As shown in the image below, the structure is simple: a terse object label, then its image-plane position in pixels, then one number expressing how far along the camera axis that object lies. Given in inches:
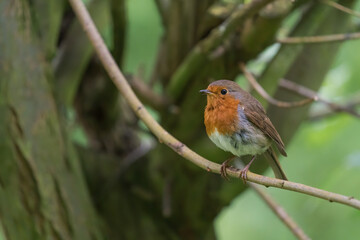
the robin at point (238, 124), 196.2
